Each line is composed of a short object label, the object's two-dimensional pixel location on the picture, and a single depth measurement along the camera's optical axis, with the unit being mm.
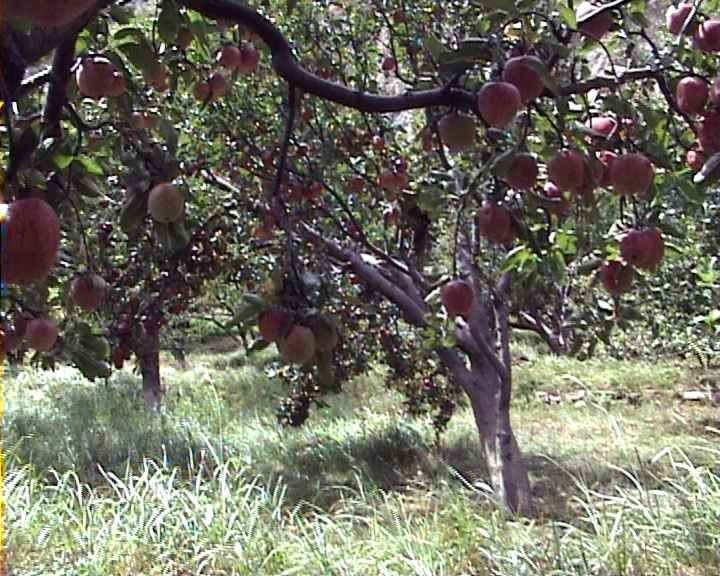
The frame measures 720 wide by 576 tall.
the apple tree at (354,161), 1148
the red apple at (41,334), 1440
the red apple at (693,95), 1525
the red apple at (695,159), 1738
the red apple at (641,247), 1588
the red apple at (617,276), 1688
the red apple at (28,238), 847
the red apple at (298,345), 1032
